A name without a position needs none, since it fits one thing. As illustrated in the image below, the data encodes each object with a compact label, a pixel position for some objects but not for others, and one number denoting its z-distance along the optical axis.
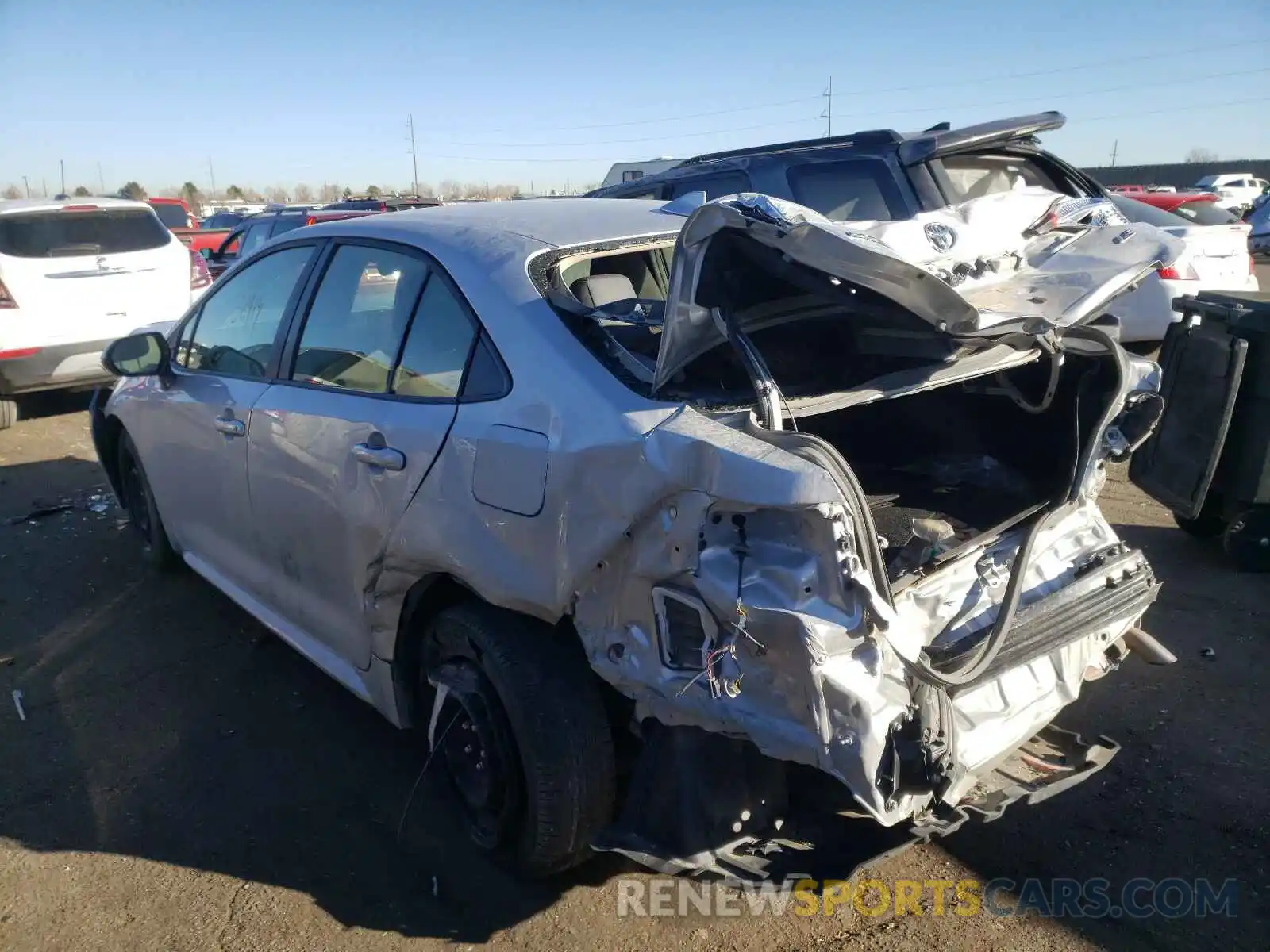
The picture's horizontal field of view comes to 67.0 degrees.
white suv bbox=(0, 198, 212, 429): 8.03
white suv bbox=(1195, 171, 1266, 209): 30.08
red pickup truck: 17.31
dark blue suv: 6.29
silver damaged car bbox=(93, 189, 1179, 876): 2.07
